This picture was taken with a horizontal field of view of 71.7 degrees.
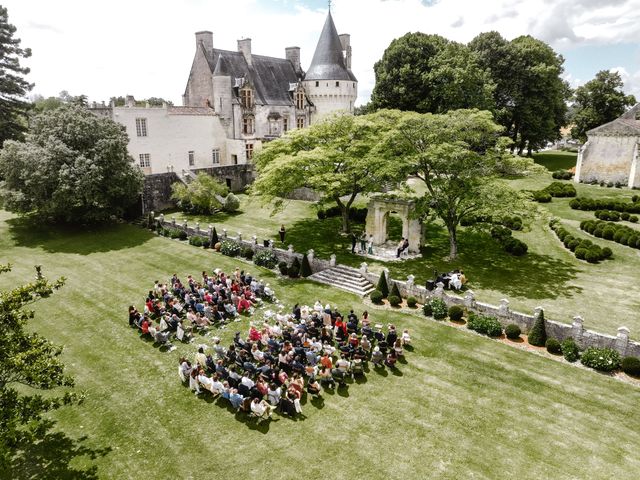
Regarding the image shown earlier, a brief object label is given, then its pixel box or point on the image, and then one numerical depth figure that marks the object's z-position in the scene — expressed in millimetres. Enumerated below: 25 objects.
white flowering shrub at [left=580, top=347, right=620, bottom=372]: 19453
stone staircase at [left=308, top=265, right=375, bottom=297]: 28056
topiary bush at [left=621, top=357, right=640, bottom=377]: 19078
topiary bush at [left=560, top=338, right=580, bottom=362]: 20250
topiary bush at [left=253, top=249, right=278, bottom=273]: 31766
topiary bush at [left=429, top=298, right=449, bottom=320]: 24281
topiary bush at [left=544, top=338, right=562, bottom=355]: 20781
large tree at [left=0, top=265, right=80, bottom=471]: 11672
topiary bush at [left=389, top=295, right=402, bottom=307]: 25781
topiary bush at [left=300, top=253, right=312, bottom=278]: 29938
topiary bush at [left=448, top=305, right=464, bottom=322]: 23766
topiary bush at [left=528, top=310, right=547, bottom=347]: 21469
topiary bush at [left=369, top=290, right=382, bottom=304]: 26141
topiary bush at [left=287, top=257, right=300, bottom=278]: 29969
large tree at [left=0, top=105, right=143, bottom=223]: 35938
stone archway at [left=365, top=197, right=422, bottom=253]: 32594
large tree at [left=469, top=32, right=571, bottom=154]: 56625
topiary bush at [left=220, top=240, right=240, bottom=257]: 34031
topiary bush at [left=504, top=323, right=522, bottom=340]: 22000
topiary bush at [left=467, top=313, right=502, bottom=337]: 22562
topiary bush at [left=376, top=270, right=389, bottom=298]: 26859
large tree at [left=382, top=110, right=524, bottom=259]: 28250
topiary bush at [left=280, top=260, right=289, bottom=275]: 30297
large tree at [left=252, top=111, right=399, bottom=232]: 32688
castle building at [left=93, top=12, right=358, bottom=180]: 52125
